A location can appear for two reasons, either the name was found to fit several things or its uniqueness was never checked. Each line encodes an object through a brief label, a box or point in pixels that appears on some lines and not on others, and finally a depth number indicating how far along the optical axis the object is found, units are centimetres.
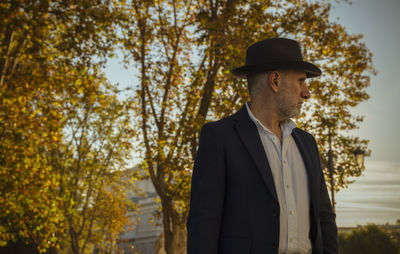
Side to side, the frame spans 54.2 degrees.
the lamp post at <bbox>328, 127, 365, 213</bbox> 1344
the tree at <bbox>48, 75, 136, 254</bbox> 2306
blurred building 4488
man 238
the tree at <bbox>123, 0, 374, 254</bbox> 1316
